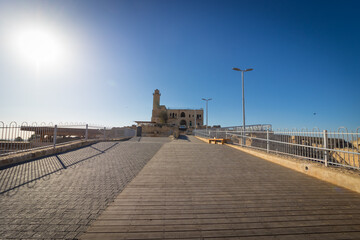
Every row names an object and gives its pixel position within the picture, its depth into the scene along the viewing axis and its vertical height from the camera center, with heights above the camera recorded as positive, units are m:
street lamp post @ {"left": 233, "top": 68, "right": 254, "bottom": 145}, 15.77 +5.84
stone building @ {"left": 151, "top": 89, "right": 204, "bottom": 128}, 66.38 +5.53
